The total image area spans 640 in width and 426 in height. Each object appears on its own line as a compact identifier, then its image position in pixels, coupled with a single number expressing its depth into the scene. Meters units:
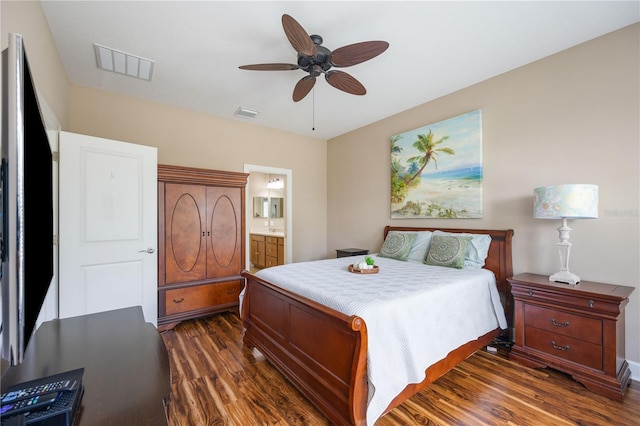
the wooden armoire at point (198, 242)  3.09
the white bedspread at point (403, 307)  1.56
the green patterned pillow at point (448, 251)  2.78
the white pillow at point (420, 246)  3.24
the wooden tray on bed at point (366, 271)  2.54
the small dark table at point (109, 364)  0.79
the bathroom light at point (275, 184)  6.72
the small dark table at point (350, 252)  4.27
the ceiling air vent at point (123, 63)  2.50
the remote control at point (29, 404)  0.67
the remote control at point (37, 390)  0.72
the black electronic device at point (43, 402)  0.67
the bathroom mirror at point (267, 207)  6.82
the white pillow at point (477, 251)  2.82
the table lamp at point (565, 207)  2.12
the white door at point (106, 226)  2.43
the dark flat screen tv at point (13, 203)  0.54
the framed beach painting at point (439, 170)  3.12
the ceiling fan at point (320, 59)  1.84
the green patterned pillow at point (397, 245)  3.32
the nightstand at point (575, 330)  1.95
